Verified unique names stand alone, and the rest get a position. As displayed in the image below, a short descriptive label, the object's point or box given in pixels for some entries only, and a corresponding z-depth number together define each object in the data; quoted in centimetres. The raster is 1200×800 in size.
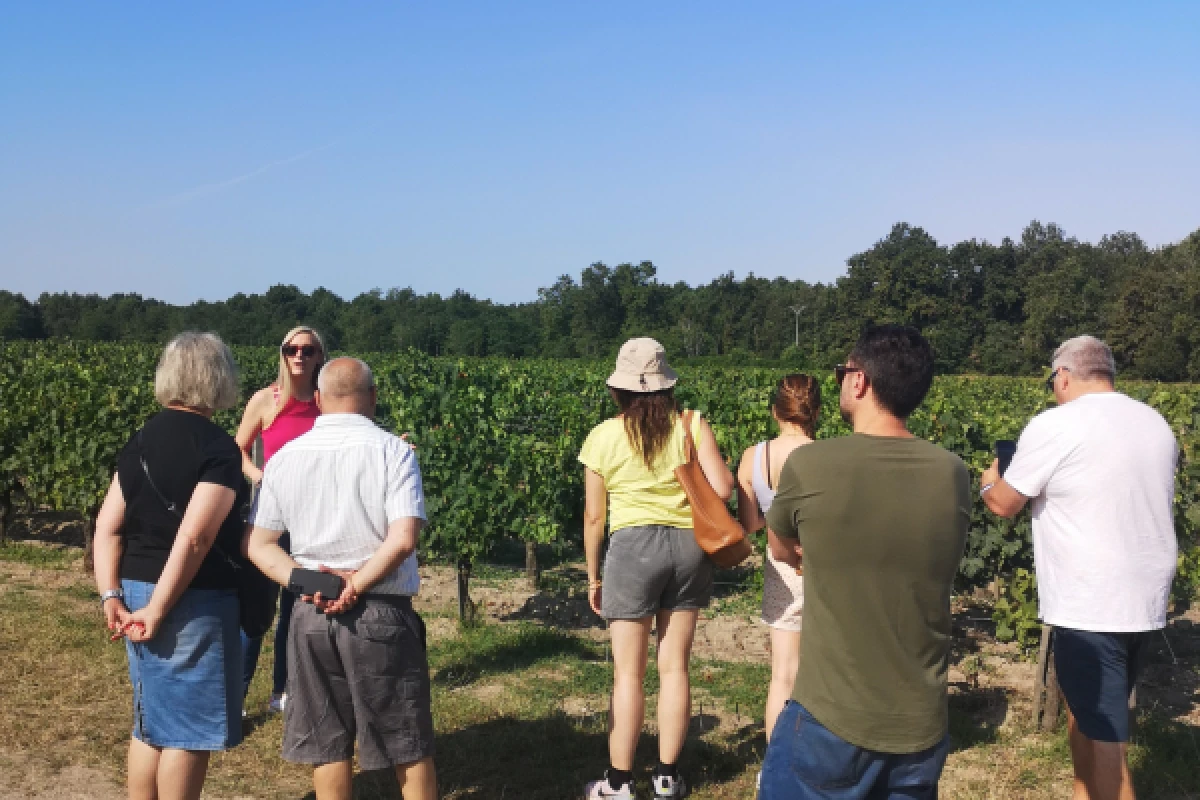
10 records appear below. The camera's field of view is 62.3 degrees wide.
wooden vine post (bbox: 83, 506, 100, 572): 818
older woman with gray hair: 289
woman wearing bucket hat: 360
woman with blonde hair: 426
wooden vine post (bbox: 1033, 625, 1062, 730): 465
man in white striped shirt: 286
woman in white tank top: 366
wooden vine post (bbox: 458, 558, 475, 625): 668
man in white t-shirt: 308
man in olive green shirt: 208
